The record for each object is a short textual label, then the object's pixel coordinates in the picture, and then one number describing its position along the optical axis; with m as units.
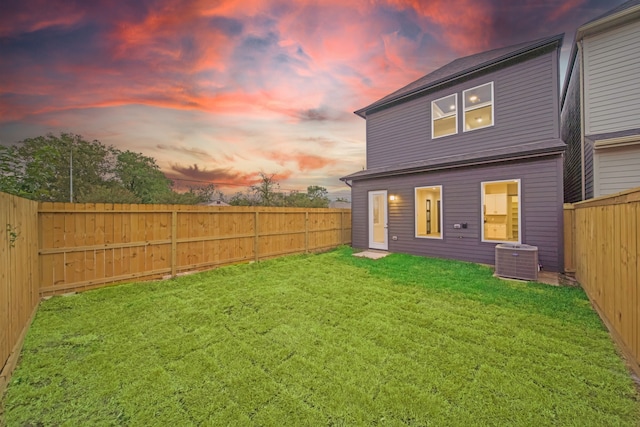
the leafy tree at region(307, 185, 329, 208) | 22.59
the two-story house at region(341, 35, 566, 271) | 5.63
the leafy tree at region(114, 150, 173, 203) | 22.31
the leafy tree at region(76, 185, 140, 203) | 17.64
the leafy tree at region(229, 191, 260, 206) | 18.51
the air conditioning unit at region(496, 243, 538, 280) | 4.77
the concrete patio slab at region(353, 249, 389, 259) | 7.43
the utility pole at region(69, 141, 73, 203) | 18.71
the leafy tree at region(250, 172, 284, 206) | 17.94
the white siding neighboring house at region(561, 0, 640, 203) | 5.05
